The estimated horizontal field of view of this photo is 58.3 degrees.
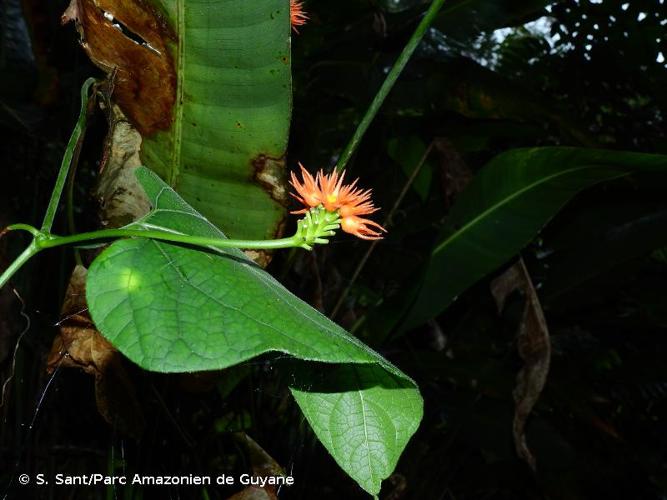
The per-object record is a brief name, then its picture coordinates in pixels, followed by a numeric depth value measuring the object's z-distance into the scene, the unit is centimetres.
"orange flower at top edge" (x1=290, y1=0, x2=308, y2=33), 72
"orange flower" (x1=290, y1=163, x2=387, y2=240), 38
